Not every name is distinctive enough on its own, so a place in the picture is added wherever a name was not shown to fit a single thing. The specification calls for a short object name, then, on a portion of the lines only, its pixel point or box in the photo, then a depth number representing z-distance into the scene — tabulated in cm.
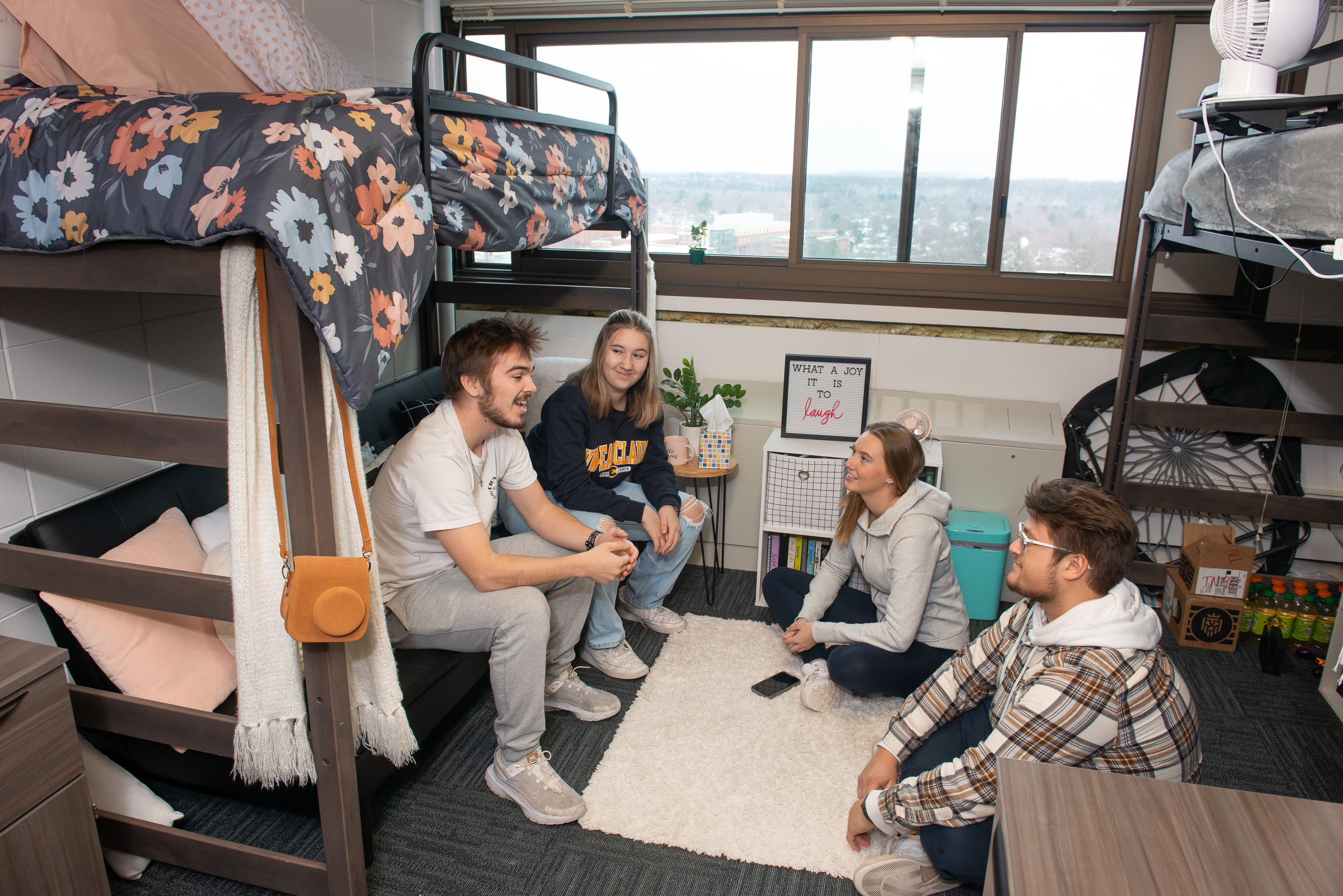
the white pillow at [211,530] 208
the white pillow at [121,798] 182
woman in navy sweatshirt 263
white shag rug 196
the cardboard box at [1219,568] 275
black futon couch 181
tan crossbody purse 147
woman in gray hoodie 232
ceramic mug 305
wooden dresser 137
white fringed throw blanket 142
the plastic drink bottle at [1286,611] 283
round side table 323
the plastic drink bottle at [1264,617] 285
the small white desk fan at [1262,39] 164
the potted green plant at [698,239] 358
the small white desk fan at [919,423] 299
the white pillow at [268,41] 192
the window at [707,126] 344
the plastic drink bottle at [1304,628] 282
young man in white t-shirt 200
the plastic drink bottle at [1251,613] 288
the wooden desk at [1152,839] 102
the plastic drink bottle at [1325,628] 279
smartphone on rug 253
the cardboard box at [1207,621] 277
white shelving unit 293
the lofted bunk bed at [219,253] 135
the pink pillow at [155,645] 176
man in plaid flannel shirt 153
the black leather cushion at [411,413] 304
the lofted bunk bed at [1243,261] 156
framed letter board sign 307
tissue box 308
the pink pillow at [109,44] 167
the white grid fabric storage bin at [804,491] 292
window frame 311
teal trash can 293
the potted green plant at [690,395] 312
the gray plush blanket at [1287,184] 146
